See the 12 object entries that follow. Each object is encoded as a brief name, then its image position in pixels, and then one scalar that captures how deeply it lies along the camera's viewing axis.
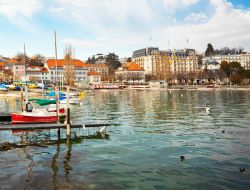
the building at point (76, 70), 185.62
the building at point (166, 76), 196.75
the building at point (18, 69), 186.01
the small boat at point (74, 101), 69.81
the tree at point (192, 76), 190.00
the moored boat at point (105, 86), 164.60
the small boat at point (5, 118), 39.03
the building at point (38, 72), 180.38
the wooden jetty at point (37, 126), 28.42
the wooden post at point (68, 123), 28.48
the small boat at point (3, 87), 100.71
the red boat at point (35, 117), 33.75
